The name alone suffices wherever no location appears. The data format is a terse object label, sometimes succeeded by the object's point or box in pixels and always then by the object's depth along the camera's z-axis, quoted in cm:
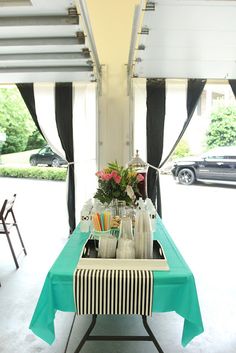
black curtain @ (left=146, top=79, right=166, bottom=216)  411
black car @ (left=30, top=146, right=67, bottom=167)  623
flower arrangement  232
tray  164
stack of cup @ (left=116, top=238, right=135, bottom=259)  171
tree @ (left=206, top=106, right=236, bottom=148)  617
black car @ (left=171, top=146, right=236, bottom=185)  634
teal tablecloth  158
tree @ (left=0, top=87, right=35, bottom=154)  641
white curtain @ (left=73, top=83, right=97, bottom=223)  420
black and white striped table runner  157
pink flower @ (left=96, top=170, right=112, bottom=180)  230
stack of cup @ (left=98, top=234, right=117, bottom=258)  175
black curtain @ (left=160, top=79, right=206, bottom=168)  407
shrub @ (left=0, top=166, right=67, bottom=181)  652
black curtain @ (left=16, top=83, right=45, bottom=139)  418
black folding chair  326
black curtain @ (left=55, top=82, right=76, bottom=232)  416
